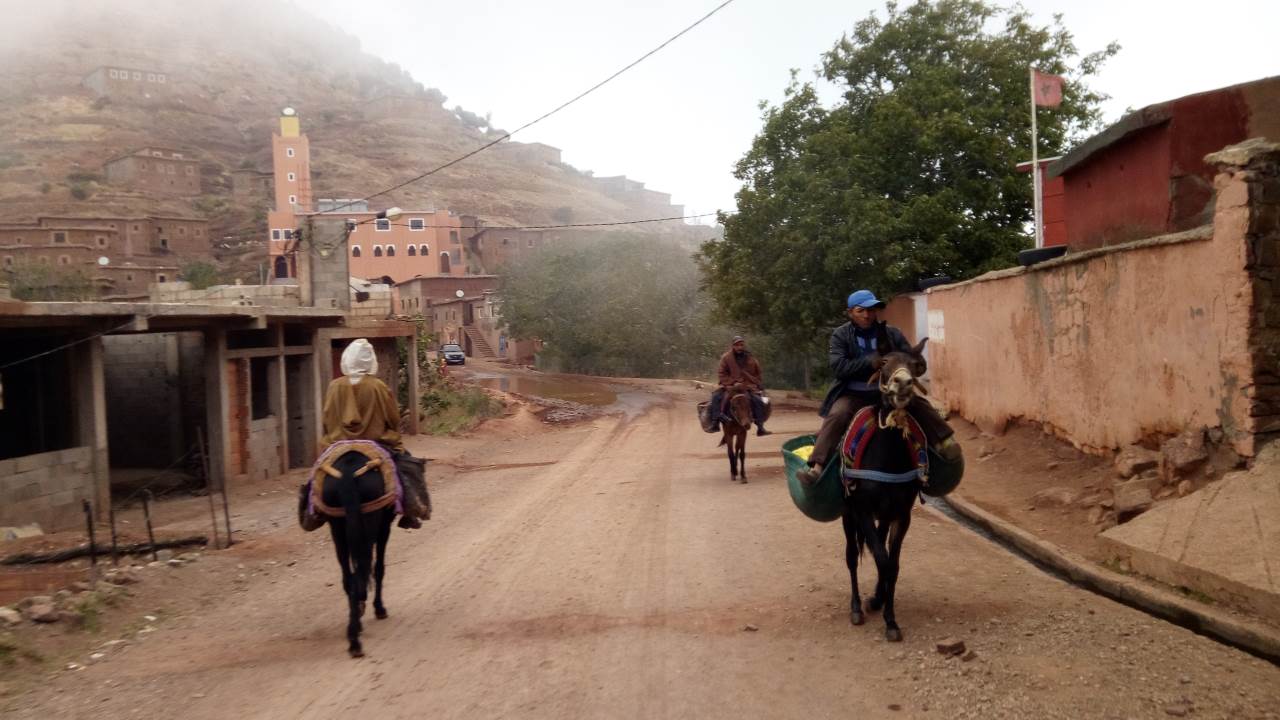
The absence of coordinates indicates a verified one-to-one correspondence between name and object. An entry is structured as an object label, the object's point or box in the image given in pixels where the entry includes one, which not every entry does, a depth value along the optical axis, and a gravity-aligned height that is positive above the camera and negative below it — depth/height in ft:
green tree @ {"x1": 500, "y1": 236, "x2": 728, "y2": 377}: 172.35 +7.46
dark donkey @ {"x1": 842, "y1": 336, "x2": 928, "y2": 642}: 19.12 -2.85
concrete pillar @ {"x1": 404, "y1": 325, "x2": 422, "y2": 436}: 81.15 -2.96
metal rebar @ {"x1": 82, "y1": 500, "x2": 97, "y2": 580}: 27.76 -5.06
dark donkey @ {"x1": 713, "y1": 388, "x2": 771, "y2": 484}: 43.96 -3.71
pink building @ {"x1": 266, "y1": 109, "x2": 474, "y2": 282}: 269.03 +33.72
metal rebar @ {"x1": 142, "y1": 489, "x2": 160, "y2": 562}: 31.76 -5.84
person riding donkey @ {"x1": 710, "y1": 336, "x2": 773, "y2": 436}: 44.62 -1.68
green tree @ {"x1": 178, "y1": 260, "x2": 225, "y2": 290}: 227.81 +23.44
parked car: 185.57 +0.16
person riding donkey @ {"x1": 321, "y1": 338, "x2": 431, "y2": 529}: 21.76 -1.24
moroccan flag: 66.74 +17.28
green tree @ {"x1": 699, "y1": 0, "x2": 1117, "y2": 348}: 82.43 +15.93
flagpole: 62.95 +9.17
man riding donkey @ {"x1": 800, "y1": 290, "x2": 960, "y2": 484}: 20.18 -0.87
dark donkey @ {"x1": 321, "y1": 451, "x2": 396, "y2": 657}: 21.10 -3.50
